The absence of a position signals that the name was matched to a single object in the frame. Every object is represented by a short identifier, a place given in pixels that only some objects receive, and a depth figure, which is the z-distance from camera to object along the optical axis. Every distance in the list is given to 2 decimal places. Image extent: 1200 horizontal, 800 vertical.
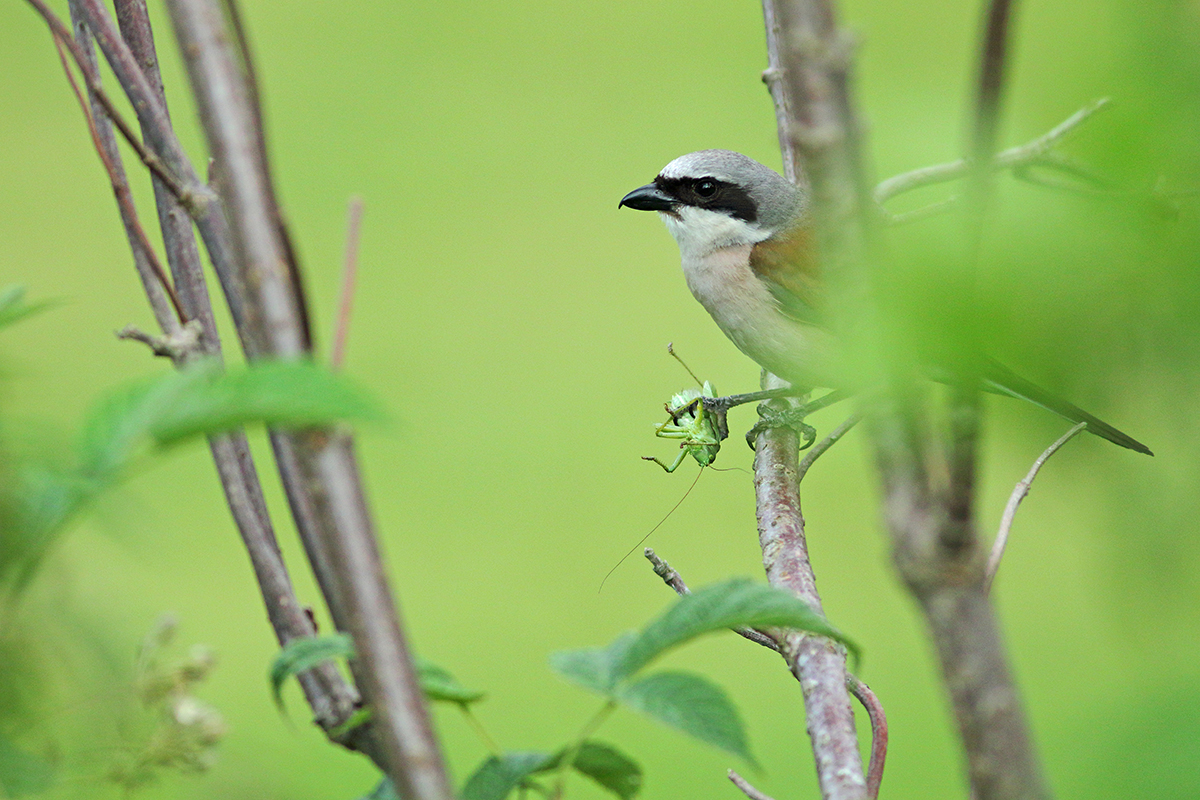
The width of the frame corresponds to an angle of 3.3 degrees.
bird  5.78
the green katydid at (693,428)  5.74
